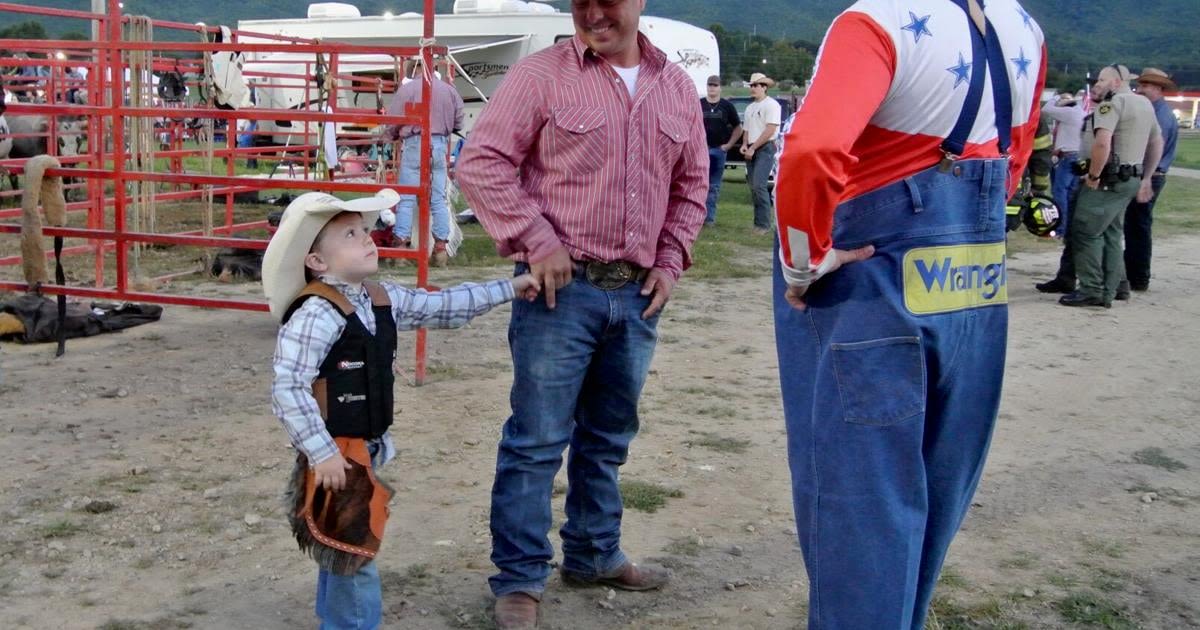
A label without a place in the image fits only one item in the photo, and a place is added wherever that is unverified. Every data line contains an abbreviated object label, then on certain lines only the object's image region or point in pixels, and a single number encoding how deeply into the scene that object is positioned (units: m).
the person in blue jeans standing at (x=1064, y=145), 13.21
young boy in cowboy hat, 2.82
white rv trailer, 18.34
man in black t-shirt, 13.93
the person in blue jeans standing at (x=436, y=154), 10.17
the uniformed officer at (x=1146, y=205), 9.59
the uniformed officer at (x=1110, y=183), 8.95
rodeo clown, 2.31
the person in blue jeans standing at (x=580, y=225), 3.18
